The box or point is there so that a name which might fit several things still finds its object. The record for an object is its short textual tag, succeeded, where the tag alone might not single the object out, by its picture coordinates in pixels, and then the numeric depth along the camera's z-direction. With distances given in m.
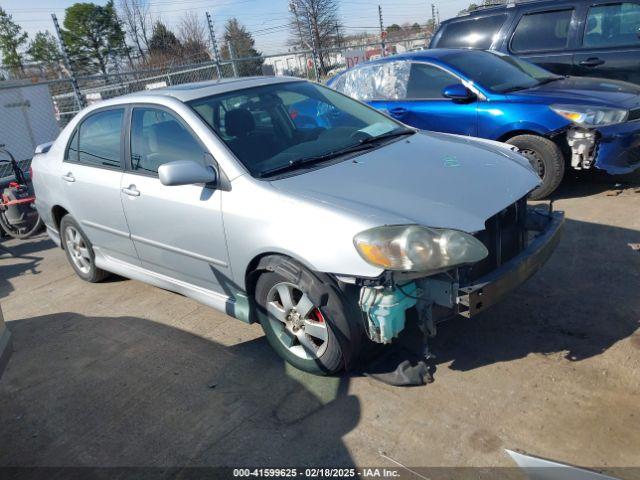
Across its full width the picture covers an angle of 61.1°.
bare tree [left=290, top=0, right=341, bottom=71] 32.04
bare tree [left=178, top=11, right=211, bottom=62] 36.19
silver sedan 2.71
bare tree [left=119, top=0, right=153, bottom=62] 37.19
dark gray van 6.96
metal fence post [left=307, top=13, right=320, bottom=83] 12.46
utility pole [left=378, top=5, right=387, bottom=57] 15.08
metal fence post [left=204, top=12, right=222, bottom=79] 10.78
